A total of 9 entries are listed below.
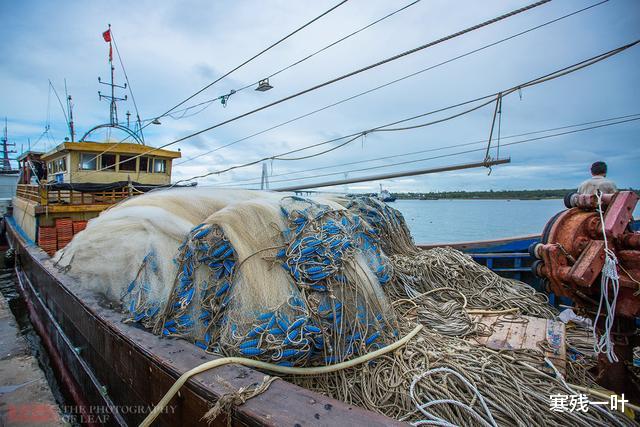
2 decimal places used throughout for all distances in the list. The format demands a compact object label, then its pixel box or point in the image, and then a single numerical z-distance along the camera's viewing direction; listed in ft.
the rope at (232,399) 5.77
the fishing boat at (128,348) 5.92
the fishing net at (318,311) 6.89
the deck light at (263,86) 14.06
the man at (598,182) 12.10
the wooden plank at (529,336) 8.57
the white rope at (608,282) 6.36
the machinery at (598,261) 6.70
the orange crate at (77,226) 27.43
